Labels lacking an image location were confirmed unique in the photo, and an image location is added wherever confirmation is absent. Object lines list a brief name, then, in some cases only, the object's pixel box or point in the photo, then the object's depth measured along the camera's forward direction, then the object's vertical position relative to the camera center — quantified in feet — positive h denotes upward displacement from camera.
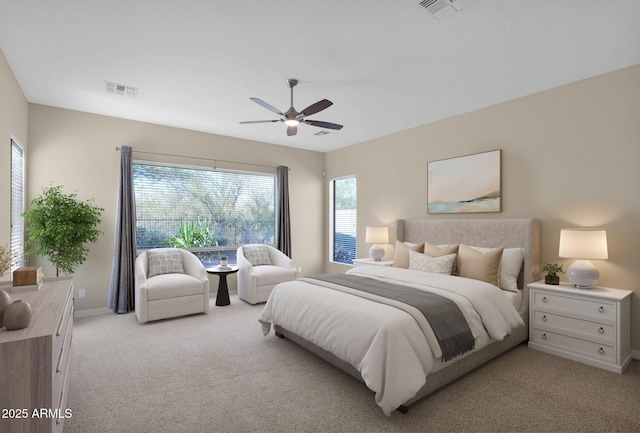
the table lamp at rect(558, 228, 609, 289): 10.21 -1.04
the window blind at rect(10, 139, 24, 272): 12.32 +0.64
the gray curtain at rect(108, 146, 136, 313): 15.67 -1.40
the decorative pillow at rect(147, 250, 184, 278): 15.90 -2.25
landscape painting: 14.02 +1.56
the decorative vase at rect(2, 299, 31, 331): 5.14 -1.57
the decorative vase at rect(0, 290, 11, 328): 5.32 -1.39
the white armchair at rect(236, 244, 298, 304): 17.16 -2.89
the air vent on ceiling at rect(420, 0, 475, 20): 7.50 +4.92
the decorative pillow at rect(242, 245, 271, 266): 18.94 -2.18
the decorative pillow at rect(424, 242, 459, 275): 13.79 -1.39
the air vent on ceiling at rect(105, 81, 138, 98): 12.28 +4.89
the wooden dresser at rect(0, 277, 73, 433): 4.72 -2.40
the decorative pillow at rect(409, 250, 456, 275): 12.98 -1.86
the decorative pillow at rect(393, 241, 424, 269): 15.25 -1.66
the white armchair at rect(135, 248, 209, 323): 14.03 -3.00
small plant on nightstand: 11.39 -1.95
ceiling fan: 10.72 +3.56
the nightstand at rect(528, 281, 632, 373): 9.73 -3.34
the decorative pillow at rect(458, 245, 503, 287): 12.07 -1.78
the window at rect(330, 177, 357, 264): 22.11 -0.12
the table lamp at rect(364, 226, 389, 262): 17.93 -1.16
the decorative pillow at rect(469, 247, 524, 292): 12.10 -1.86
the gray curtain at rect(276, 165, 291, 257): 21.29 +0.27
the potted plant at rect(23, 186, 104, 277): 12.64 -0.43
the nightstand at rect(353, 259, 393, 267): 16.85 -2.37
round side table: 17.02 -3.79
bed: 7.55 -2.73
